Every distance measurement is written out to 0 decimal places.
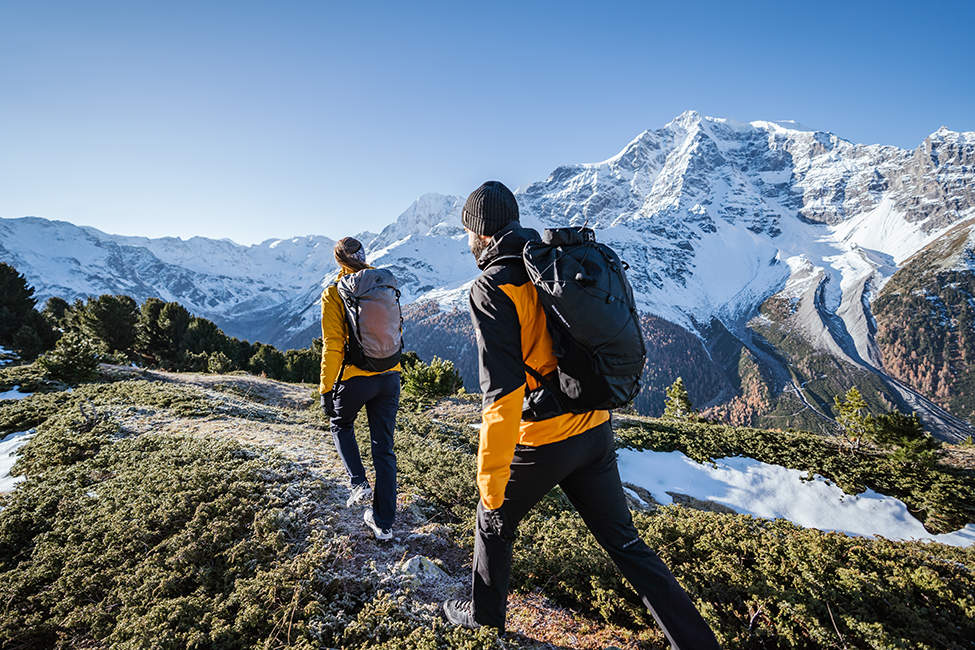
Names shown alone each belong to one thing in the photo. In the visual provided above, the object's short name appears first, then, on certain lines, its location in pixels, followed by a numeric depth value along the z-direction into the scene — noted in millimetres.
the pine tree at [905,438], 9727
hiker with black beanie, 2424
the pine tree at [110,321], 27391
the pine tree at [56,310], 30922
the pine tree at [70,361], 11664
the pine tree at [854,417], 11016
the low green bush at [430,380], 16036
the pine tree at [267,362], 35469
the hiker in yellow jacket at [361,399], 4242
